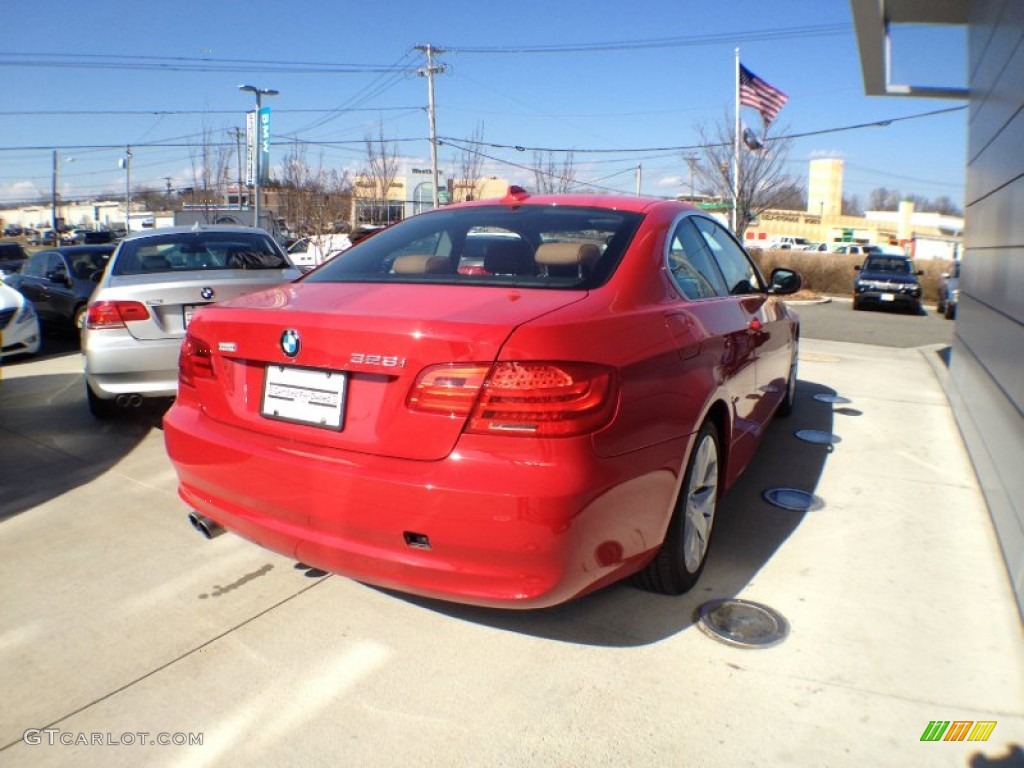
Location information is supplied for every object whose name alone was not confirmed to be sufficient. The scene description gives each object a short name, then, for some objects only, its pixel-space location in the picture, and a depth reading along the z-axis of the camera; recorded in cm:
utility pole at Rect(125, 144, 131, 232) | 5479
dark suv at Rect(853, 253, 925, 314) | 2038
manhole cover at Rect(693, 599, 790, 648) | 279
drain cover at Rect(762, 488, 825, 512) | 417
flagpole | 2359
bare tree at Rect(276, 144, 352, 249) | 2991
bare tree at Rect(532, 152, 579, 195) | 3584
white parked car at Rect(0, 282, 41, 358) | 828
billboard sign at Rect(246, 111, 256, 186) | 3100
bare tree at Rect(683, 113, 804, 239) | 2616
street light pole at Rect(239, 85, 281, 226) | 2610
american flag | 2141
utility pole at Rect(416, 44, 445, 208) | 3089
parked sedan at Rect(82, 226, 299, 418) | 522
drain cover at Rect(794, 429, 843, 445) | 555
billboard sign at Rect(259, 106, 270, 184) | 2899
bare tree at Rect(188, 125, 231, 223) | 3272
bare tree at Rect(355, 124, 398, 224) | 3216
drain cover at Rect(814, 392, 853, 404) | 703
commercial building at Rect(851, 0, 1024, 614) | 365
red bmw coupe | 220
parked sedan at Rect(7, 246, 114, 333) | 1117
